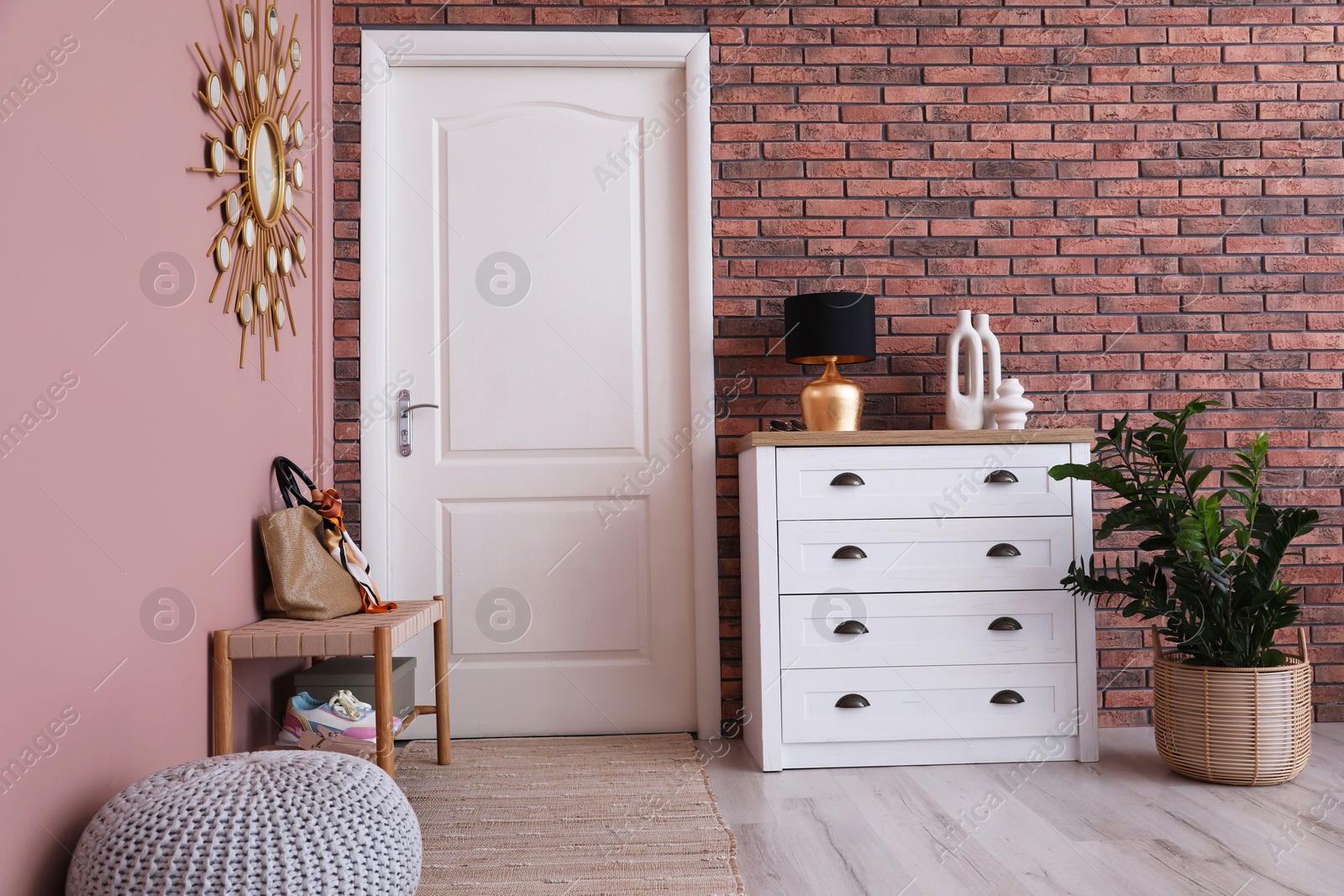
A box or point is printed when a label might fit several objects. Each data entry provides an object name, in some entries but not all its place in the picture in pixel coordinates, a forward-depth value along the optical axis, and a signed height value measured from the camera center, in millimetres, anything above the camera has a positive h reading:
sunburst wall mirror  2023 +691
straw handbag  2113 -244
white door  2840 +222
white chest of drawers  2428 -400
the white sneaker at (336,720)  2082 -598
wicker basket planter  2232 -667
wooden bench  1877 -396
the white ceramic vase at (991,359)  2662 +284
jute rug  1748 -822
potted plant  2234 -398
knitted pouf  1262 -542
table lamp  2590 +325
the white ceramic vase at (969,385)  2652 +206
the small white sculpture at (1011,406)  2588 +137
